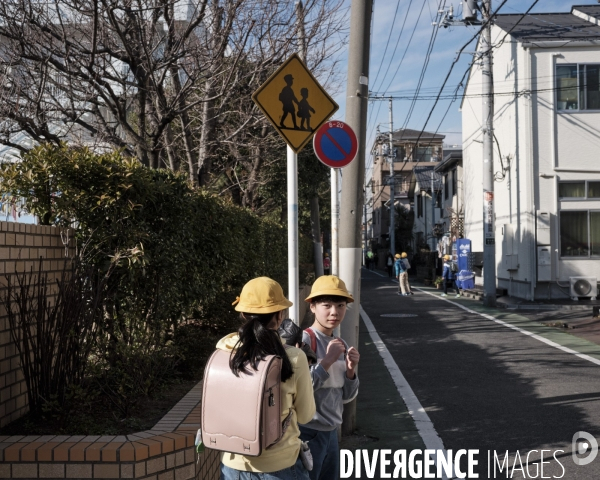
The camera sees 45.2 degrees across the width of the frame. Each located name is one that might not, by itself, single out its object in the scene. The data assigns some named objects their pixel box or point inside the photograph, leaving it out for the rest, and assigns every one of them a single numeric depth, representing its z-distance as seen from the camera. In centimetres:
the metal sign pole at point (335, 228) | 727
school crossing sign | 585
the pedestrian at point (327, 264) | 4157
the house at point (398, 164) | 6865
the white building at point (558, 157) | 2375
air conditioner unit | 2259
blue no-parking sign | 667
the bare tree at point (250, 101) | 1091
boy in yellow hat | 412
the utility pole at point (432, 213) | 4594
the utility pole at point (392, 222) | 5241
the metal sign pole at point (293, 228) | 595
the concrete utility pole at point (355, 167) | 728
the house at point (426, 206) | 4550
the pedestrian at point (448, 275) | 2806
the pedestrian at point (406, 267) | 2711
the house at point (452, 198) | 3731
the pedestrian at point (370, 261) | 7112
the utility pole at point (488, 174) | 2278
